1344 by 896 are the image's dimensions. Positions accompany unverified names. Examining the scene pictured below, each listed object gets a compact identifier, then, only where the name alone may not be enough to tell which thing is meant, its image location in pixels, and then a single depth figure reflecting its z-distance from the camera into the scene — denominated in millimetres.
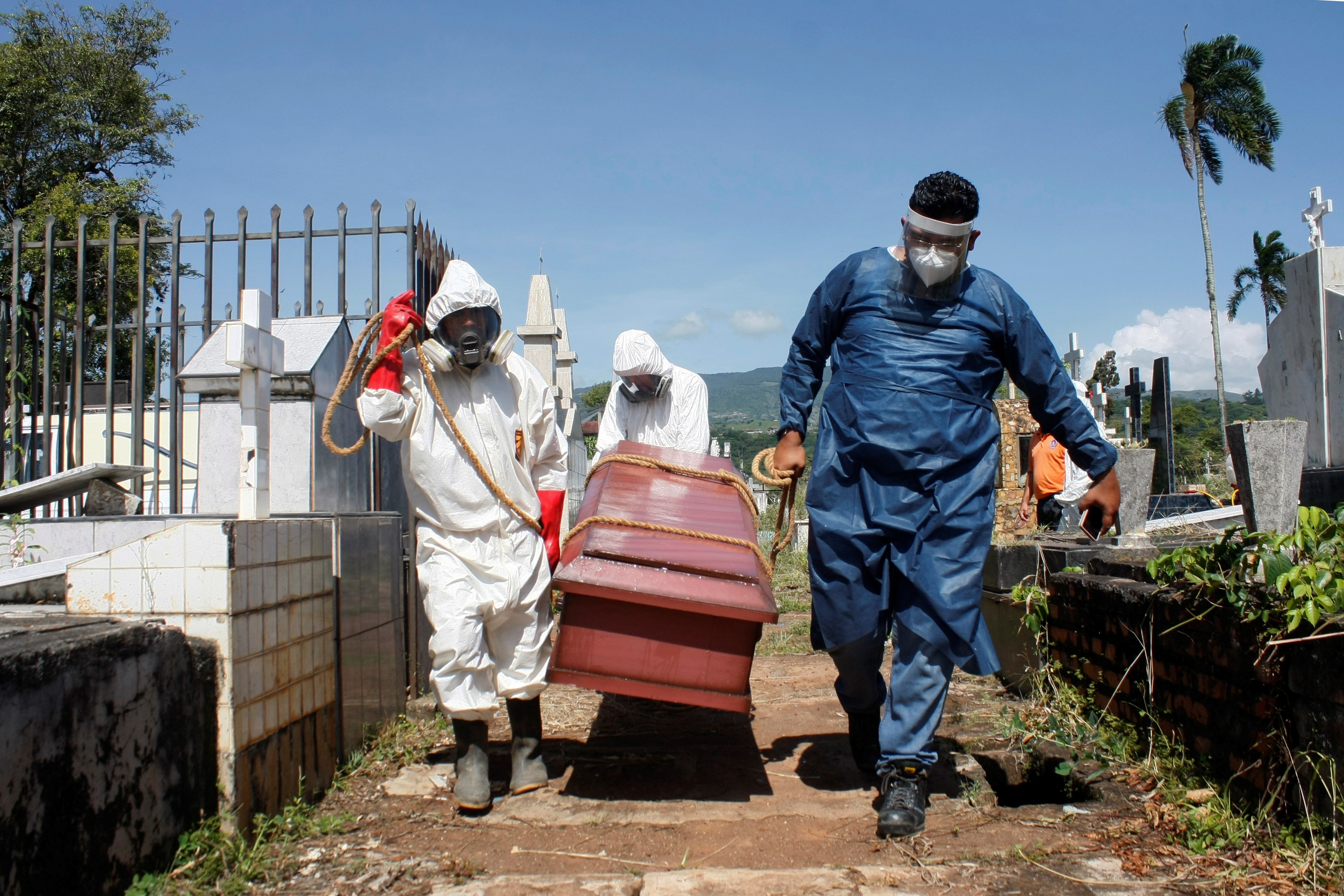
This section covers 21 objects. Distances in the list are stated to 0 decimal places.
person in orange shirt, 8164
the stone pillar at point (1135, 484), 5914
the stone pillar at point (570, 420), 10492
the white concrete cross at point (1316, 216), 8805
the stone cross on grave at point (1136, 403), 18531
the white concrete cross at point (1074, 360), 17344
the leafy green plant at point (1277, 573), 2264
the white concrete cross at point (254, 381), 2875
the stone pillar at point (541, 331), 9156
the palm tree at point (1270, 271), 35656
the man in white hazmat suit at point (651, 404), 5223
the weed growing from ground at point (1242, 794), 2238
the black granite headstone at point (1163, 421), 14211
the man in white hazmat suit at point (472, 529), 3129
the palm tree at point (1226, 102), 26234
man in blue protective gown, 3014
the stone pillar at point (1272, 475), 3514
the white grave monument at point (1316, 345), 8219
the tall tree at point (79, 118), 17844
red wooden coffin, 2867
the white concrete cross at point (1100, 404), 16953
